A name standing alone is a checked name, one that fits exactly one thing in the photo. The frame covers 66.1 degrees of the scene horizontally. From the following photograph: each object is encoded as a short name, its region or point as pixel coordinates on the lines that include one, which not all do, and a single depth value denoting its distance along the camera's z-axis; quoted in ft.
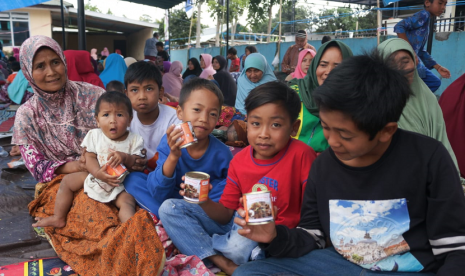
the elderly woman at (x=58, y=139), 8.07
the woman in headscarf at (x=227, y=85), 24.63
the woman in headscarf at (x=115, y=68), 21.79
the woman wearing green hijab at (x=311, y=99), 9.21
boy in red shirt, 6.60
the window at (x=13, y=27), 57.82
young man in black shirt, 4.77
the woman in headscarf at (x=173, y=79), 27.53
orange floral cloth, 6.26
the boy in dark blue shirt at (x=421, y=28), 15.71
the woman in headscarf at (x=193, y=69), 30.63
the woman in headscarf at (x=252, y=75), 18.54
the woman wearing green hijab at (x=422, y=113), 8.30
